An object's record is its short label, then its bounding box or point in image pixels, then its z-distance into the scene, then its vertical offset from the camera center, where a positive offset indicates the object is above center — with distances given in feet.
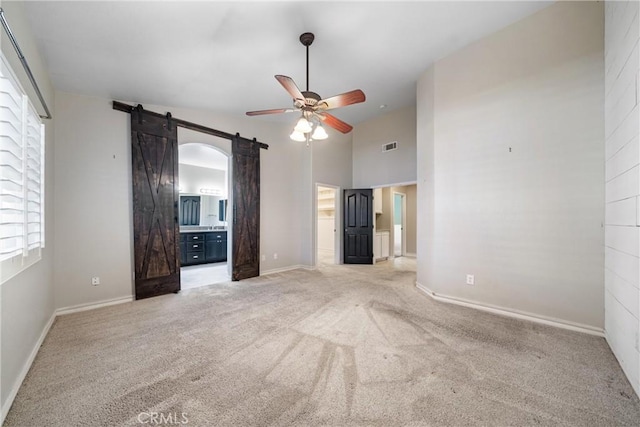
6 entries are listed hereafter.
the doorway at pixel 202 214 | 19.20 -0.14
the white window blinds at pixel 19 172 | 5.11 +0.99
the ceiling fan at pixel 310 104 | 8.45 +3.97
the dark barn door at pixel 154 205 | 11.92 +0.40
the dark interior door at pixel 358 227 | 20.58 -1.24
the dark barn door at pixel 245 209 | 15.49 +0.23
